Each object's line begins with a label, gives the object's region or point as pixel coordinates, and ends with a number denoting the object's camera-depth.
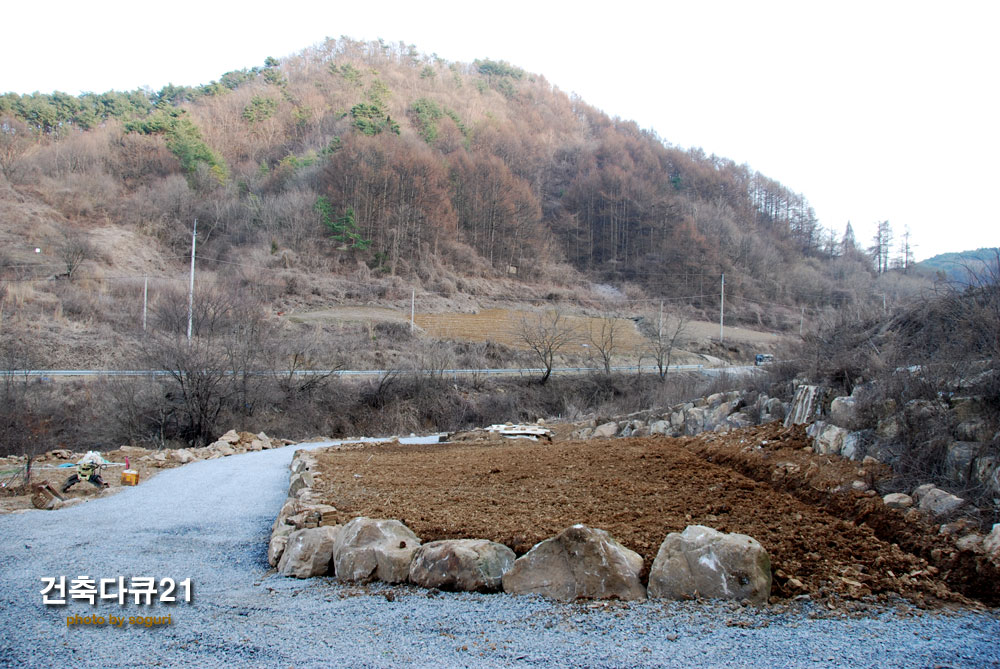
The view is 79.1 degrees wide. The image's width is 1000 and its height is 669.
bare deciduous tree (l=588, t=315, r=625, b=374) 34.16
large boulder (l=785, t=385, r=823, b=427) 8.38
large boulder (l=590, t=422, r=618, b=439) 14.26
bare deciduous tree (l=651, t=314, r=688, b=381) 33.77
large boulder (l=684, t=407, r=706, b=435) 11.66
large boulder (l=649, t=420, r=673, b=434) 12.55
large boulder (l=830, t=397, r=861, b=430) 7.23
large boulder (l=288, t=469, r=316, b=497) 7.97
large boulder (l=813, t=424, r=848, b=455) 7.06
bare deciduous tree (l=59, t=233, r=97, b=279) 41.91
